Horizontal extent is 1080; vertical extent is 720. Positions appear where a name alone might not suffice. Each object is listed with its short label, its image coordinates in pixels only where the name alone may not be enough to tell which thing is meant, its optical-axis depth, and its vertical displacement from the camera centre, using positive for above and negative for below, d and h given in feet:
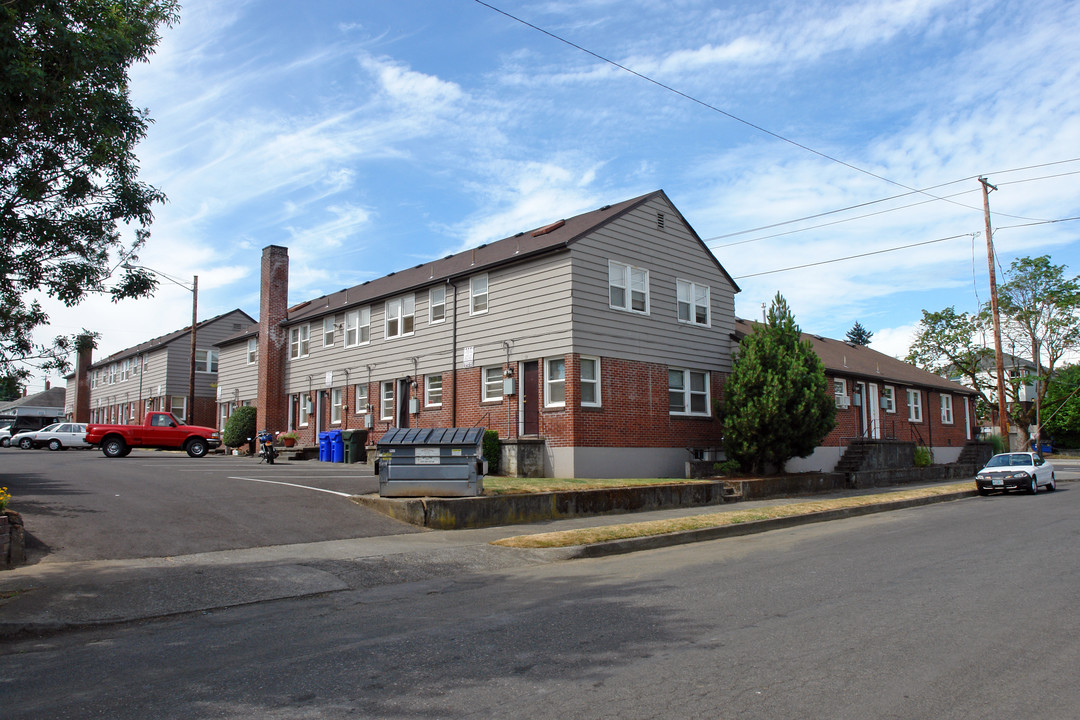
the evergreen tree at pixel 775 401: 70.79 +3.31
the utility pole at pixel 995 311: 98.75 +15.96
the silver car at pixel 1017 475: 78.59 -4.18
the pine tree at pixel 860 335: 314.90 +41.47
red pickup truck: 88.17 +0.73
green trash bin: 86.58 -0.44
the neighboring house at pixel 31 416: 173.13 +7.24
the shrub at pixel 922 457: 105.50 -3.05
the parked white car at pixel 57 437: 127.54 +1.17
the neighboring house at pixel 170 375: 150.41 +13.94
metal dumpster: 45.55 -1.57
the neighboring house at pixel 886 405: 96.68 +4.46
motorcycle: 79.25 -0.73
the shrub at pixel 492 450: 67.46 -0.91
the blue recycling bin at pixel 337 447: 88.53 -0.66
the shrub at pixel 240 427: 112.68 +2.22
